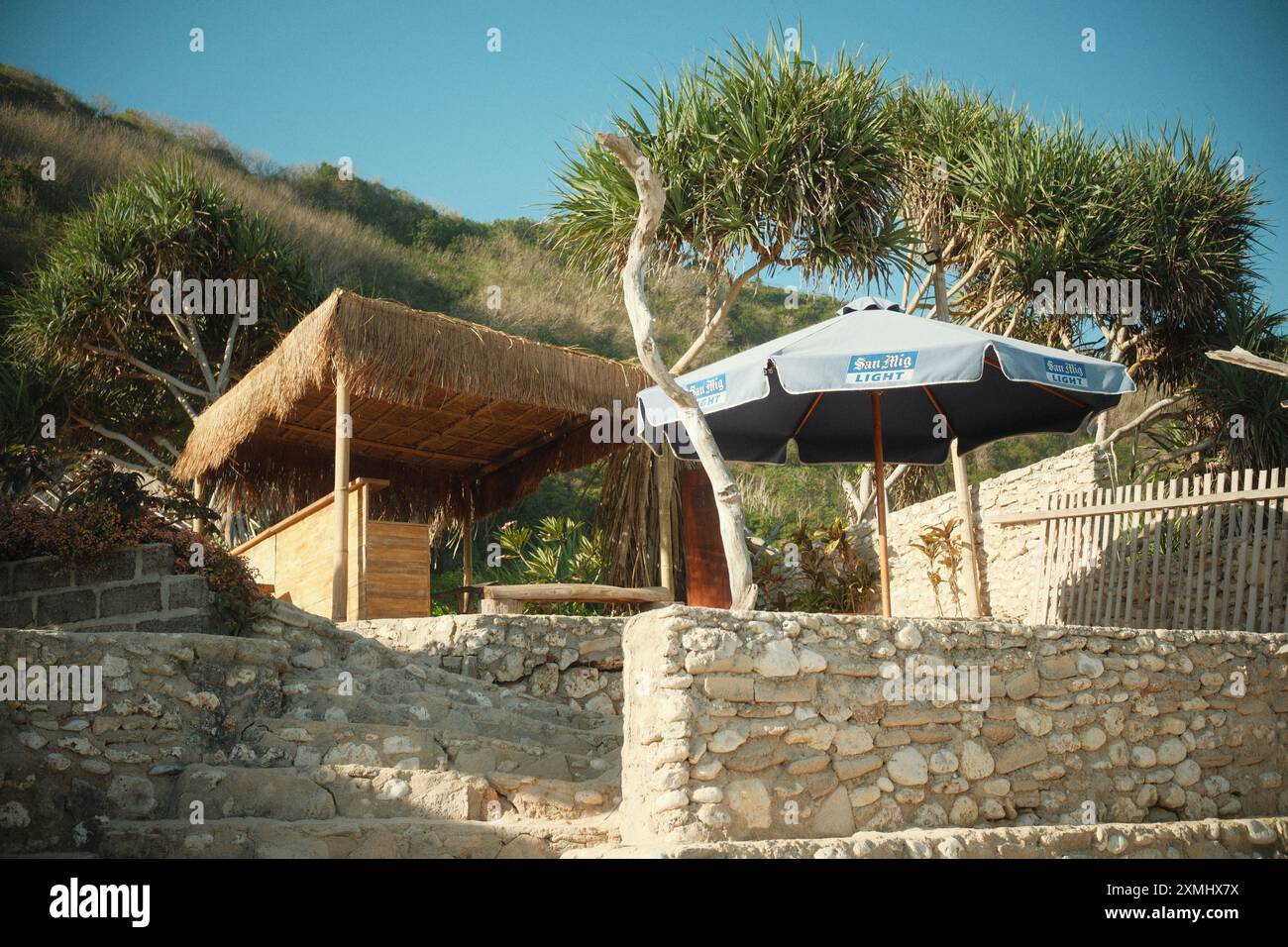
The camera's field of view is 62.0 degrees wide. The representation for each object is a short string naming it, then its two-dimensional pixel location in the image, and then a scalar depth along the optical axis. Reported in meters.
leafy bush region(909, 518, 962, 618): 10.48
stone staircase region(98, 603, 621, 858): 4.89
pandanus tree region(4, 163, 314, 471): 14.29
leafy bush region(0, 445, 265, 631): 6.74
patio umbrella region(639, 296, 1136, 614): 5.44
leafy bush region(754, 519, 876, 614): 10.70
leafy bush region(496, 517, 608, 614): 10.68
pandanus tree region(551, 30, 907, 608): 10.38
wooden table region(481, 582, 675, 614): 8.23
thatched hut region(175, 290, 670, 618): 8.20
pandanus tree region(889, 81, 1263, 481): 12.72
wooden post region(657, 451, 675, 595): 9.86
